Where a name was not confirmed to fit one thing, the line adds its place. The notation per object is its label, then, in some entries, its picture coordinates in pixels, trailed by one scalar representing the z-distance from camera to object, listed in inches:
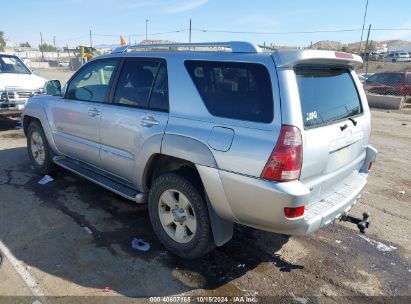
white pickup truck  340.8
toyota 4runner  106.3
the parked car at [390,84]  670.5
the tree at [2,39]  3466.0
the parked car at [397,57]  2042.3
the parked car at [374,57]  2073.3
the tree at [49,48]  4738.2
